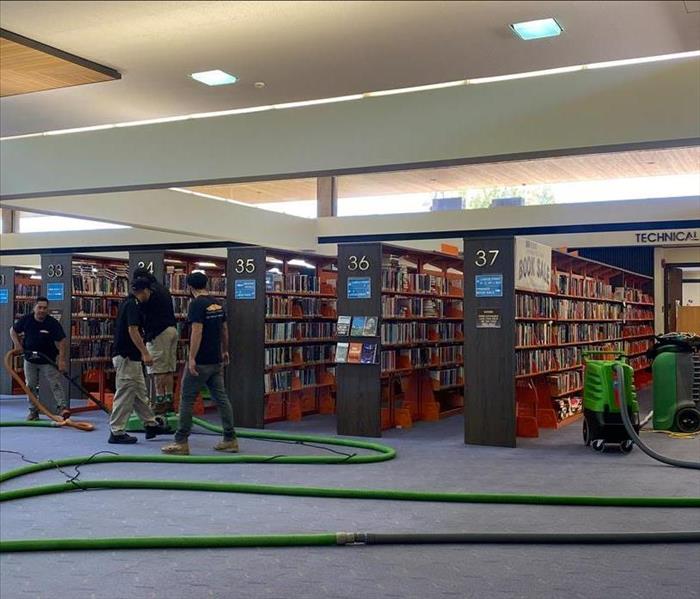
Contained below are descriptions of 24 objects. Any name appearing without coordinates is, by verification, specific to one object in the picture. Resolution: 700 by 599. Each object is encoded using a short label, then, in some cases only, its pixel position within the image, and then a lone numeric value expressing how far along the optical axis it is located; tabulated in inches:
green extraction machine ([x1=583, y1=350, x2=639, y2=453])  310.5
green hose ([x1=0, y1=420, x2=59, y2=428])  370.9
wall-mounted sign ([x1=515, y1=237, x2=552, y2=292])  340.8
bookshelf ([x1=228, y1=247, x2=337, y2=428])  377.7
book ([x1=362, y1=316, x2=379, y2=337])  349.1
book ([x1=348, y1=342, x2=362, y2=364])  349.7
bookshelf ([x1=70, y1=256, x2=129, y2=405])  450.3
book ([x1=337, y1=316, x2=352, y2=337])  354.9
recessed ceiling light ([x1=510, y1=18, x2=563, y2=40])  165.8
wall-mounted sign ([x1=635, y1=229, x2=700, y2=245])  540.1
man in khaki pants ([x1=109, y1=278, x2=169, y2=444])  319.6
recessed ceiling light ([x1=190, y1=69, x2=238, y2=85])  202.2
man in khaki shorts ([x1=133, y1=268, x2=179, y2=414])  337.7
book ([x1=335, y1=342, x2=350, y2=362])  353.1
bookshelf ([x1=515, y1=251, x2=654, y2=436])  371.2
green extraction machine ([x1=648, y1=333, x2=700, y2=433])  367.2
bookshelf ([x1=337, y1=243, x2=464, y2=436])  352.2
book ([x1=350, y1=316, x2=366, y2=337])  351.9
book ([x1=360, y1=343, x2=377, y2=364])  346.9
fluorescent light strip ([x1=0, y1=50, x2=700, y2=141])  220.4
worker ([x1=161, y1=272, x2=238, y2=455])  291.1
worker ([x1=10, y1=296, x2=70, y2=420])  382.6
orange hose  364.5
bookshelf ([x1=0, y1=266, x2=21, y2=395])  516.7
